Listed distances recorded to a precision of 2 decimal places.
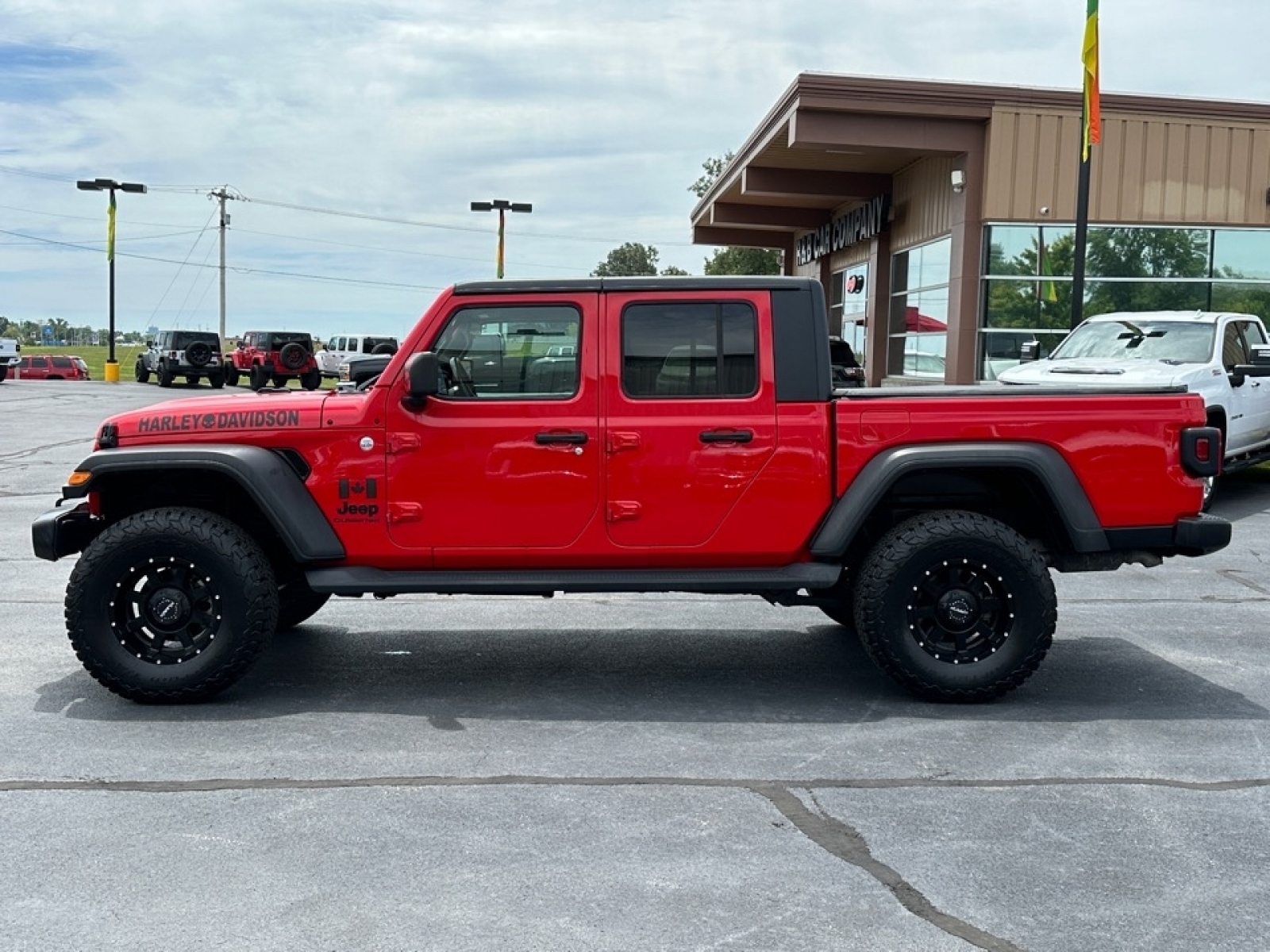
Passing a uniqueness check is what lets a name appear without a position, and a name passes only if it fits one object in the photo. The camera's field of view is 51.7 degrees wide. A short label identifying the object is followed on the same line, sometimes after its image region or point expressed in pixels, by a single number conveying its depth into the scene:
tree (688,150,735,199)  70.38
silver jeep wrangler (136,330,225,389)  42.28
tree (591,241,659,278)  83.75
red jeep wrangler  38.94
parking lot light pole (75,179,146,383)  45.25
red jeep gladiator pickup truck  5.84
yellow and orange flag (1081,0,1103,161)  16.97
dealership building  21.28
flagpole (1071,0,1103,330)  16.98
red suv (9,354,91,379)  54.66
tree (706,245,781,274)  65.50
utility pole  64.38
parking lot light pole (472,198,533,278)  44.38
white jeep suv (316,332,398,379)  45.44
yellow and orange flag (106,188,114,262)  46.31
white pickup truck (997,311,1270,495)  12.48
